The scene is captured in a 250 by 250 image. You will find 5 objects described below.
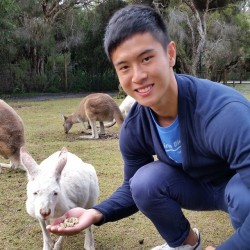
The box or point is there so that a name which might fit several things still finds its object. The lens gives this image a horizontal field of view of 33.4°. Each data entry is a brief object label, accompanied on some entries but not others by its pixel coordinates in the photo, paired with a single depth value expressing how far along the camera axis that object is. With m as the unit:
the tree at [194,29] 12.48
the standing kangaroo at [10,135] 3.50
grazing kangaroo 5.52
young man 1.24
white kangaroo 1.75
